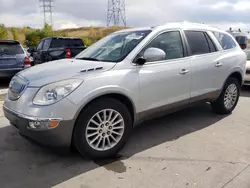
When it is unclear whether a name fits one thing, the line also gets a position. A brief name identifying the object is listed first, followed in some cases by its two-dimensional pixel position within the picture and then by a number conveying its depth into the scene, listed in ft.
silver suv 7.50
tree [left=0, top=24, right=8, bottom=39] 85.06
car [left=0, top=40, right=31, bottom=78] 20.22
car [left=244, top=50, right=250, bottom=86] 18.15
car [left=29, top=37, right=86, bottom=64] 27.25
